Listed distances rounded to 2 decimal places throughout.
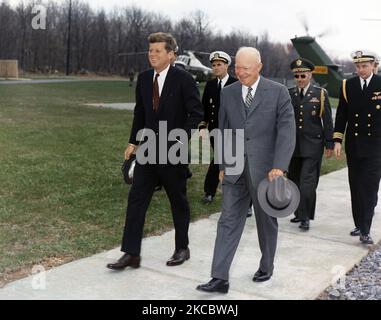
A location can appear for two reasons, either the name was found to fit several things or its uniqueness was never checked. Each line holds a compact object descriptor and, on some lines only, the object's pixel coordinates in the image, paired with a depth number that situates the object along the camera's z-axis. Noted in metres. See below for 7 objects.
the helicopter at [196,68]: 50.72
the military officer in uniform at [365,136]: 5.53
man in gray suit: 3.98
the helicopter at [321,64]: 30.48
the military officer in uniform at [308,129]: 6.12
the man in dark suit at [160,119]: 4.41
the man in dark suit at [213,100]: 6.55
